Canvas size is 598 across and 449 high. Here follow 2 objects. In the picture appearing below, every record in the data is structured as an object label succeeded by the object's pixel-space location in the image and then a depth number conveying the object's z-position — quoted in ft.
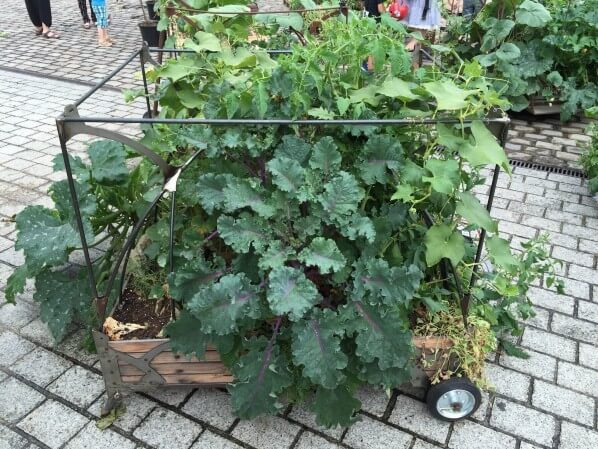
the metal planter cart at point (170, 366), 7.08
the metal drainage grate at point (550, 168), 15.25
